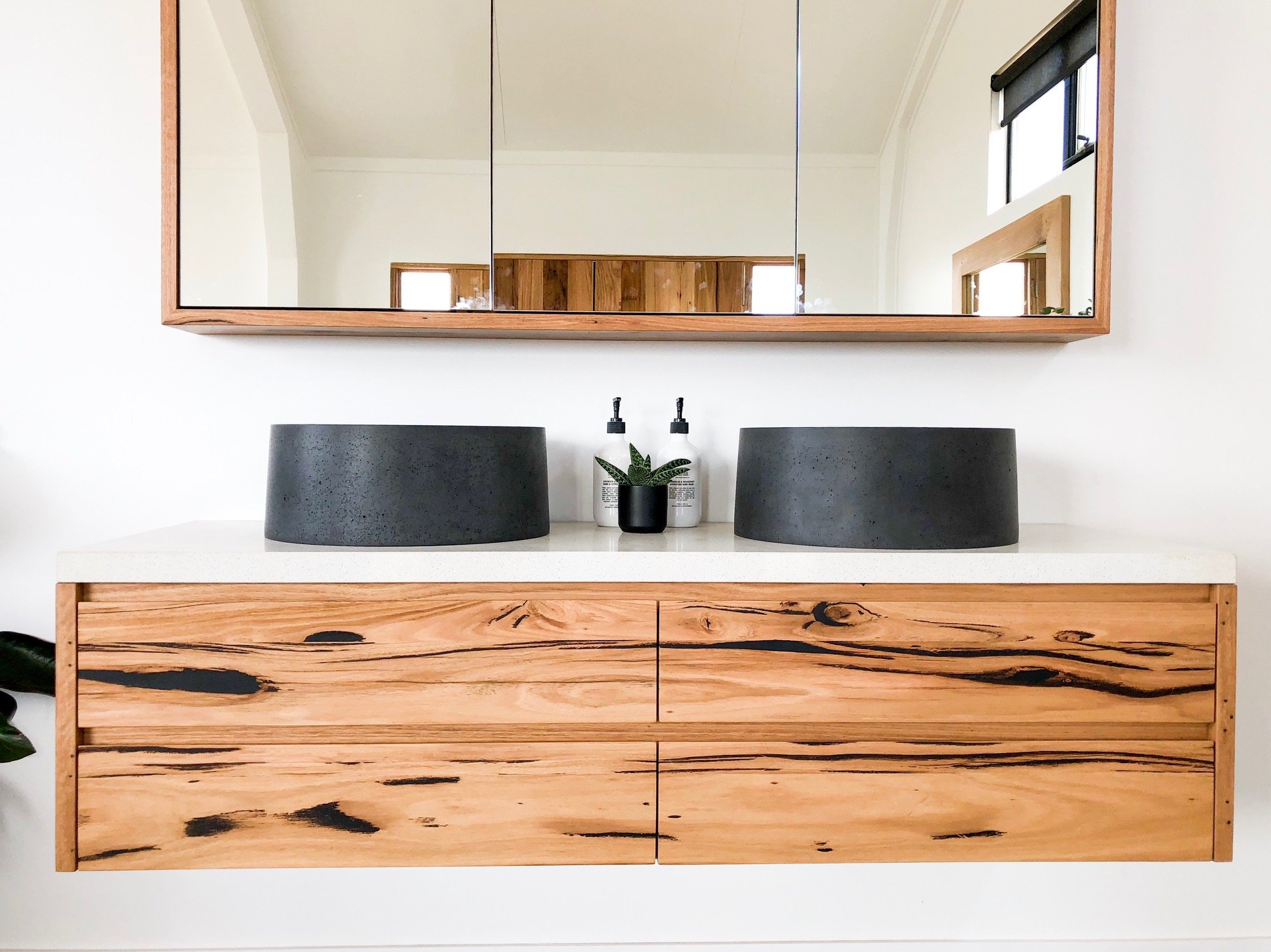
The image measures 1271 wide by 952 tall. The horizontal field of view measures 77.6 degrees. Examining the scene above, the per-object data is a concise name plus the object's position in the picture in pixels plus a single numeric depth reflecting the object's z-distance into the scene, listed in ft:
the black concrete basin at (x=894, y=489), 3.42
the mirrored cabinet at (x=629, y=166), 4.04
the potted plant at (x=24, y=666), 4.03
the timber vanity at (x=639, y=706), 3.14
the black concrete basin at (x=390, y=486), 3.42
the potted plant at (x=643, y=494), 3.91
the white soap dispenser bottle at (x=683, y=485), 4.15
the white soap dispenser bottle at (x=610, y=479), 4.17
